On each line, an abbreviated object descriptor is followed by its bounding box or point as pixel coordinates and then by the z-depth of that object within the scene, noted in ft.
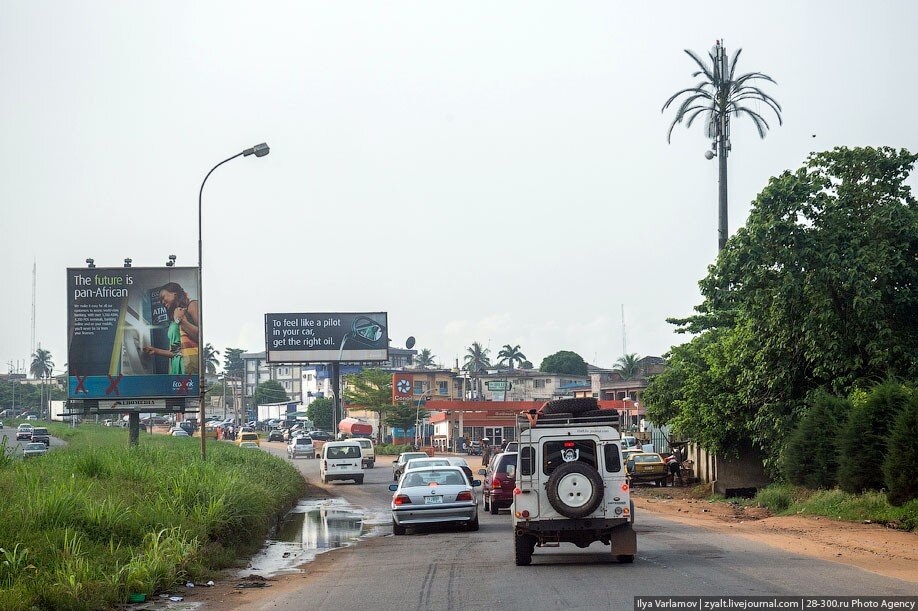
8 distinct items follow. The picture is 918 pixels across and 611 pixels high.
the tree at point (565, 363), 535.60
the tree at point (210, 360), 605.23
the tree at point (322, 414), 439.63
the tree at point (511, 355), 635.66
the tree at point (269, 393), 599.98
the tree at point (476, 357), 636.48
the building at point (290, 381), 631.56
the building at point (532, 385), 456.45
